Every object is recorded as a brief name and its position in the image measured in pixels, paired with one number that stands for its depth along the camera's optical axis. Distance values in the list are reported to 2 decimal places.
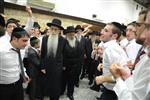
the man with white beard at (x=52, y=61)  2.33
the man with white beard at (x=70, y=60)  2.74
